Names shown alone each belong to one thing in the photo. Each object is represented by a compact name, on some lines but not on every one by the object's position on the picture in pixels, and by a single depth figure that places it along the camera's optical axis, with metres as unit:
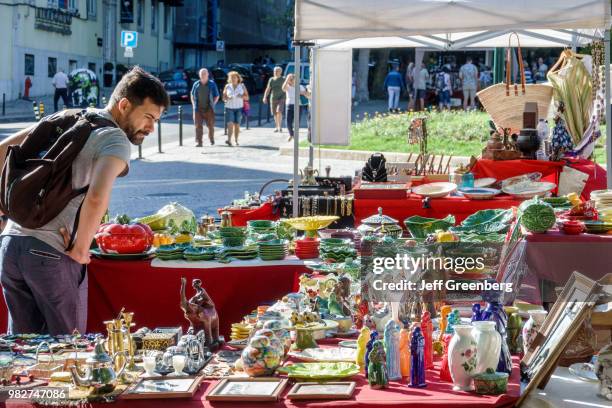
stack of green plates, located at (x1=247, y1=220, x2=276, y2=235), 6.97
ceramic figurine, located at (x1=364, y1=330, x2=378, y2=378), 3.82
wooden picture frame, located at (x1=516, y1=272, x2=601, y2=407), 3.77
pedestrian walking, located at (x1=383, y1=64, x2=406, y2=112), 31.58
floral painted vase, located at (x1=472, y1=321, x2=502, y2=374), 3.71
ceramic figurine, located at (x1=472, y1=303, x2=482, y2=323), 4.02
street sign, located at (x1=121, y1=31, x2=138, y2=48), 31.64
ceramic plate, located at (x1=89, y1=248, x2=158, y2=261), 6.16
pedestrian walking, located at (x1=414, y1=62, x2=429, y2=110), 31.66
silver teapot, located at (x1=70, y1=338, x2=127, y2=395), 3.67
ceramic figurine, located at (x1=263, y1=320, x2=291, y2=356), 4.02
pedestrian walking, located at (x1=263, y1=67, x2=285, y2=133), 24.30
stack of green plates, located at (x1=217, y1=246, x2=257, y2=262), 6.29
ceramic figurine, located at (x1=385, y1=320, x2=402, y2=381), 3.84
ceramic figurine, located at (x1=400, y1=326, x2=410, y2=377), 3.86
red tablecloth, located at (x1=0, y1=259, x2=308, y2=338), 6.09
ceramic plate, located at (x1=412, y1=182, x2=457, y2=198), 8.69
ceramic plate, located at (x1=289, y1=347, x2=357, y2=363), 4.14
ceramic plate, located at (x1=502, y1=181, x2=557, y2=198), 8.71
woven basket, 11.10
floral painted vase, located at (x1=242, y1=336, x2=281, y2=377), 3.87
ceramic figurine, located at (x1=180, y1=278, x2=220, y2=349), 4.49
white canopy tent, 7.61
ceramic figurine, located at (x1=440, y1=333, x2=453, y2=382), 3.87
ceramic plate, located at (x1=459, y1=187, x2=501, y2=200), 8.66
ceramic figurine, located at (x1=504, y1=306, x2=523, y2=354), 4.30
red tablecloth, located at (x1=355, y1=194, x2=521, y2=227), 8.62
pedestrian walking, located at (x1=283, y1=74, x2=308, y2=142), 22.73
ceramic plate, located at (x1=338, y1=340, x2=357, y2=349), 4.37
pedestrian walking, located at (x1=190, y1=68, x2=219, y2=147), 22.28
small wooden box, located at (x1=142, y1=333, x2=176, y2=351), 4.38
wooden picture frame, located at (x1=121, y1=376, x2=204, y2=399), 3.64
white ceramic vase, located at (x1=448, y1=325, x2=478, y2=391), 3.71
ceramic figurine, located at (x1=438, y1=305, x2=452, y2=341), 4.33
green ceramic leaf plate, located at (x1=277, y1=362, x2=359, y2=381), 3.82
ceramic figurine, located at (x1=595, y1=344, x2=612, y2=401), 3.86
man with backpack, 4.41
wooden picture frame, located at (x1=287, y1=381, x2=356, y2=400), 3.60
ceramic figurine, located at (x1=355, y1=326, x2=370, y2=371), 4.03
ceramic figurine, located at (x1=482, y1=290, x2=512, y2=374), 3.83
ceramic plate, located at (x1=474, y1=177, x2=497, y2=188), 9.35
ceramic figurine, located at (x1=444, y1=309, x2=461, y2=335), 4.26
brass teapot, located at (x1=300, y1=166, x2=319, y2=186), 9.45
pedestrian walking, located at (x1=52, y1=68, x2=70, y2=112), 32.28
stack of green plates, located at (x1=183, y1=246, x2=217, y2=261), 6.18
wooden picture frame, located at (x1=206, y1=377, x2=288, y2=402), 3.59
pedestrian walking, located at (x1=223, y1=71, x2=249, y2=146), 22.19
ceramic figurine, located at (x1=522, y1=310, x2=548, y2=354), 4.23
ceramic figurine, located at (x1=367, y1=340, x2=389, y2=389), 3.75
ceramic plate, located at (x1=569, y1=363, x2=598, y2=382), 4.12
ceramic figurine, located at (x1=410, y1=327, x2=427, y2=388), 3.77
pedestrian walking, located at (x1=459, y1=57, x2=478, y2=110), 31.36
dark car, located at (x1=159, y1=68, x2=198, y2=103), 38.72
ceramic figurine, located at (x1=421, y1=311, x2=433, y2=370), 4.04
